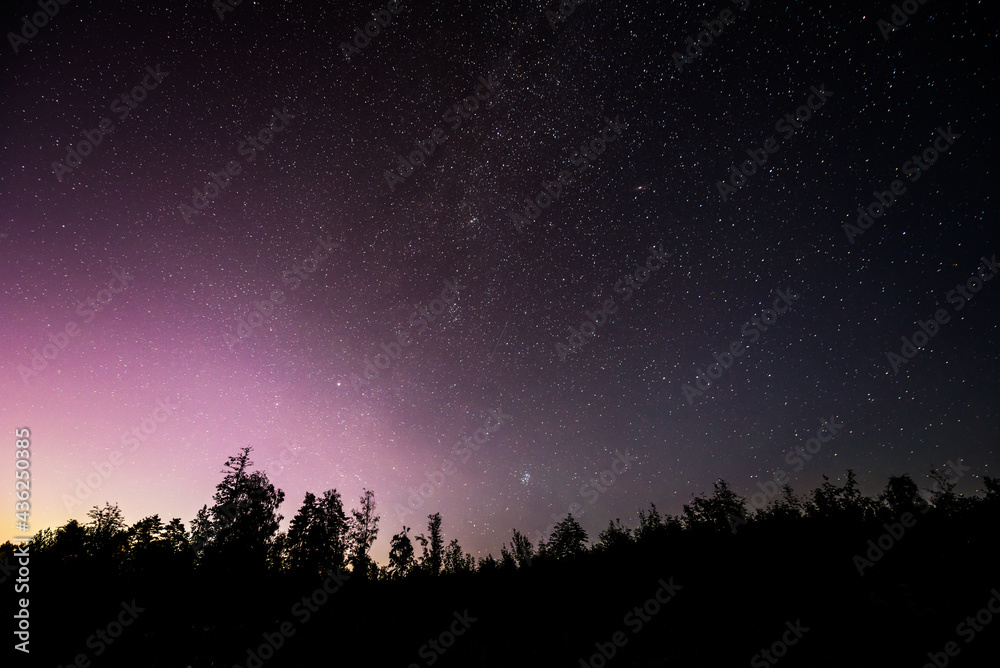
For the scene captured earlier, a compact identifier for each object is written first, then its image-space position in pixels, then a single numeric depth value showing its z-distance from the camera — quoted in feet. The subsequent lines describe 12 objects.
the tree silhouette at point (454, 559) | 217.77
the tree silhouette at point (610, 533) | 239.71
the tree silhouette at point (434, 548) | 205.06
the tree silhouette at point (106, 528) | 149.52
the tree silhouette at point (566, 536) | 190.39
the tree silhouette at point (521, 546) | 246.64
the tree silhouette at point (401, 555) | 183.42
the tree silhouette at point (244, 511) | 132.05
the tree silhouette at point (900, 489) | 199.00
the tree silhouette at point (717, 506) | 163.53
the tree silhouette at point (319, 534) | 143.20
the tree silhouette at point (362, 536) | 153.07
